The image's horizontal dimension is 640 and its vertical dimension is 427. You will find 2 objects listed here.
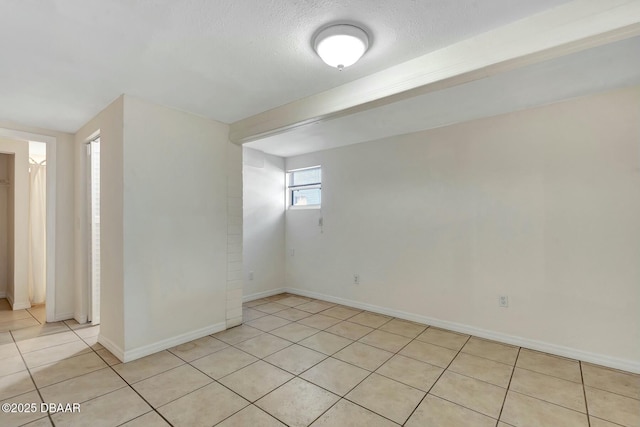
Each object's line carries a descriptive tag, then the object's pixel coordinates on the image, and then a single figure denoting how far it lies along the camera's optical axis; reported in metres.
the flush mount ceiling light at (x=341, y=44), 1.67
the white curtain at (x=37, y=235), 4.26
